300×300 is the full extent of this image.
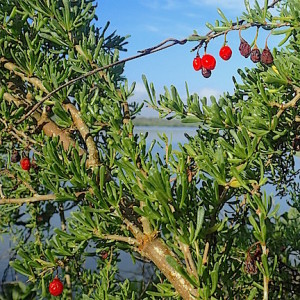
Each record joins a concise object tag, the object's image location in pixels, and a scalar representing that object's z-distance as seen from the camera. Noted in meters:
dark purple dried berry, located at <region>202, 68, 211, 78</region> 0.29
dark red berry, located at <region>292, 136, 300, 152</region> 0.28
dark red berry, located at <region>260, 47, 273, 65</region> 0.25
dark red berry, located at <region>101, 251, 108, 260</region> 0.37
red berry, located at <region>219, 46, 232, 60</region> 0.28
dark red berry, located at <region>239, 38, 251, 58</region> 0.26
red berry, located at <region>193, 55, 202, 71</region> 0.28
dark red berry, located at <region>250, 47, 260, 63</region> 0.26
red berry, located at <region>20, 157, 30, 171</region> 0.39
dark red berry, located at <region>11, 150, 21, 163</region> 0.43
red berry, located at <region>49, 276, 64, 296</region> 0.35
